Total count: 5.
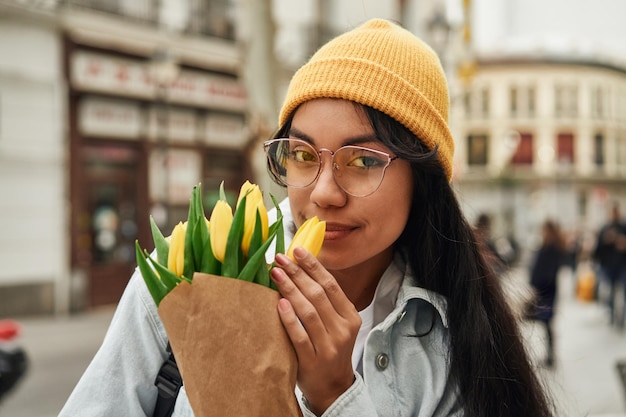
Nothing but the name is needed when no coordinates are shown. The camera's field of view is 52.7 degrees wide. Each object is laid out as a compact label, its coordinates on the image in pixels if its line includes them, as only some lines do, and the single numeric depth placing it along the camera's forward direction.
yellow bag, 14.29
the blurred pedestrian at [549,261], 8.20
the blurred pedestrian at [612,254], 10.69
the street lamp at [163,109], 11.96
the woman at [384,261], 1.40
